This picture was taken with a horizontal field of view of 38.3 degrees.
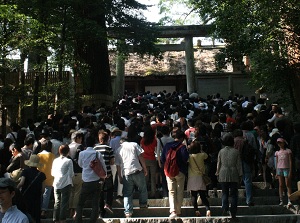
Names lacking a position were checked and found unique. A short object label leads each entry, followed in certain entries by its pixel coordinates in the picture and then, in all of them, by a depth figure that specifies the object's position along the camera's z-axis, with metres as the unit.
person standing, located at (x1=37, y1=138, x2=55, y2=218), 8.52
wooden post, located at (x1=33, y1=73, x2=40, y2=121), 14.66
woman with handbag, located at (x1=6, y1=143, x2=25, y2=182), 8.03
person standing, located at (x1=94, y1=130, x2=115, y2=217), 8.36
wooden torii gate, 26.36
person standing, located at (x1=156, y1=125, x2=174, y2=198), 9.31
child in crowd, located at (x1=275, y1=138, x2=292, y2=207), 8.66
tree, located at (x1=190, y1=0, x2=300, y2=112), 12.38
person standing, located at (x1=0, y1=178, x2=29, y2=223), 3.92
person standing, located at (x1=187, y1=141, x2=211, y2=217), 8.40
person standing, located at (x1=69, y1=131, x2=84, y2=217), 8.68
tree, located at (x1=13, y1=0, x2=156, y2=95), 14.75
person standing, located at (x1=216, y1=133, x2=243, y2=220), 8.05
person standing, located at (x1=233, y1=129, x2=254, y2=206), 8.86
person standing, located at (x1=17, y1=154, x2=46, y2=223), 7.23
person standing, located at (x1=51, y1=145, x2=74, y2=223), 7.94
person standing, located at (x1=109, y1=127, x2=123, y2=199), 9.22
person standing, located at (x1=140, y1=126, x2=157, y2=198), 9.11
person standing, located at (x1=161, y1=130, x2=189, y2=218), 8.29
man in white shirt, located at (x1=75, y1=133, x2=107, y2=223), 7.82
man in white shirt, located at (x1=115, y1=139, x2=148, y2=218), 8.38
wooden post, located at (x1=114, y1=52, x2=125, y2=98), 26.91
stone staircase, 8.11
